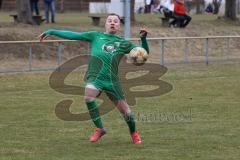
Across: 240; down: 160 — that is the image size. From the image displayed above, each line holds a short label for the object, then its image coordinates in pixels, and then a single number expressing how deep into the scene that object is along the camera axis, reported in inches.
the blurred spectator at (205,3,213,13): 2394.7
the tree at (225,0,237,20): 1574.8
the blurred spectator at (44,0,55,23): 1359.5
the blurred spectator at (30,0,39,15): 1468.4
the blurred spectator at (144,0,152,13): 2377.2
